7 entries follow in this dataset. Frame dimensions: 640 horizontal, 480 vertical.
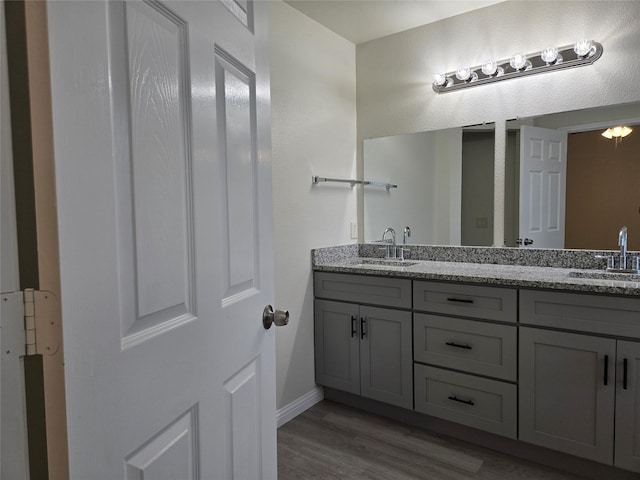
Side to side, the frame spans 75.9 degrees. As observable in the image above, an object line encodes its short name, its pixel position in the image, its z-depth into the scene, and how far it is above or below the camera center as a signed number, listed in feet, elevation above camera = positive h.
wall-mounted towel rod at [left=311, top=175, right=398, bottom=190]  9.36 +0.81
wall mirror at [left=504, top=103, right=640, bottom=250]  6.99 +0.63
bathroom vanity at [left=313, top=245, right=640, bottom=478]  5.63 -2.06
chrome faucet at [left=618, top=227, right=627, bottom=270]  6.79 -0.55
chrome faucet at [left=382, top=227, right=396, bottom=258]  9.37 -0.56
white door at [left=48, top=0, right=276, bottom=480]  1.82 -0.07
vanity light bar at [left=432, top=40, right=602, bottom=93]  6.93 +2.74
